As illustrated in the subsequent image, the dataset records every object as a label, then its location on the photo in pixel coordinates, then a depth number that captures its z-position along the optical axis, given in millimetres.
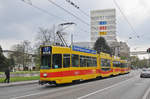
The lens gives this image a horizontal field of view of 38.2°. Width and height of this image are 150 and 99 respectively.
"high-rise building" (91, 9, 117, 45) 105188
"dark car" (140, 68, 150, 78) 29767
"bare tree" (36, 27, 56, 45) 44753
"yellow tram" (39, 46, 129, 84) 16500
